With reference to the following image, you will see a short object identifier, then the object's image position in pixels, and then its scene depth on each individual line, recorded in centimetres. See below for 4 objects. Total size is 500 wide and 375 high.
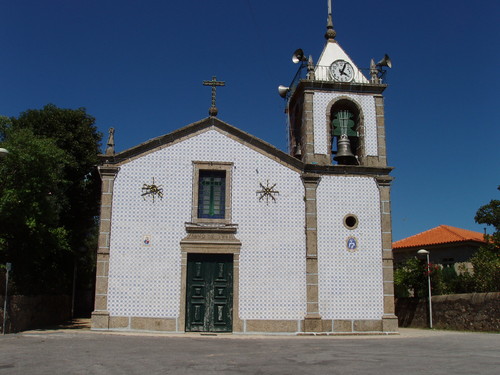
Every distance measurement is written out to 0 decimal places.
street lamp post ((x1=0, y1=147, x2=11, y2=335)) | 1442
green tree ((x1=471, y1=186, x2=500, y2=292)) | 1844
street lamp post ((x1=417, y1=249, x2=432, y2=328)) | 1965
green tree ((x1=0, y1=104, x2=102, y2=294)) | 1616
